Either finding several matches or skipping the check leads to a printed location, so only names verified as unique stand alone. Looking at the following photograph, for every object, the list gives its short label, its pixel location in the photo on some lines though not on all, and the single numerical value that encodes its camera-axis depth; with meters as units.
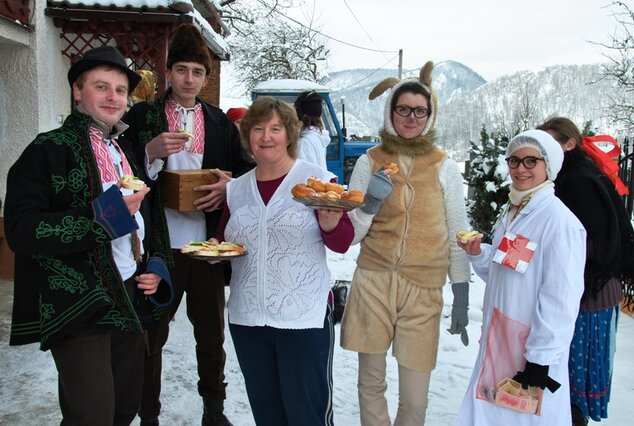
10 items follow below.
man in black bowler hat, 1.78
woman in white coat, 2.12
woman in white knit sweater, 2.22
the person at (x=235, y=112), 5.71
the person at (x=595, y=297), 2.61
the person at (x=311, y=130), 5.11
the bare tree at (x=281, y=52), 27.89
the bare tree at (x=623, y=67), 11.14
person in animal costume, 2.54
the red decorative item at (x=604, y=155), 3.03
